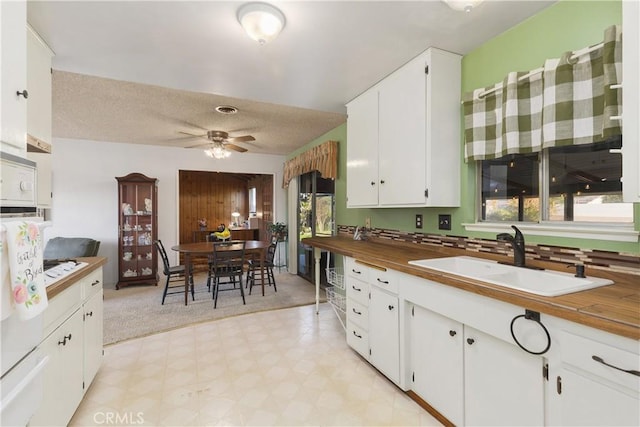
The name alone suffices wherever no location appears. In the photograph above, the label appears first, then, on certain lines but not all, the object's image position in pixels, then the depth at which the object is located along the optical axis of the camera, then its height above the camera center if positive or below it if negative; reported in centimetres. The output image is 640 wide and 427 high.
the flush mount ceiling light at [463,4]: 146 +106
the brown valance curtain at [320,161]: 396 +80
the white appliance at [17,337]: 93 -44
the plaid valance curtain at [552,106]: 135 +60
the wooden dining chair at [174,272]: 387 -78
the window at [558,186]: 149 +16
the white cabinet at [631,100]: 109 +43
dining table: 371 -46
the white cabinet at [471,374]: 121 -78
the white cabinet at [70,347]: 138 -75
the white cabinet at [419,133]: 208 +62
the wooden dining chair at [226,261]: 368 -62
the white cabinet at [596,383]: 88 -56
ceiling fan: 391 +100
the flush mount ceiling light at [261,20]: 159 +108
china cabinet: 460 -24
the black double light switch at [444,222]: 227 -7
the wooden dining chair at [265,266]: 433 -81
